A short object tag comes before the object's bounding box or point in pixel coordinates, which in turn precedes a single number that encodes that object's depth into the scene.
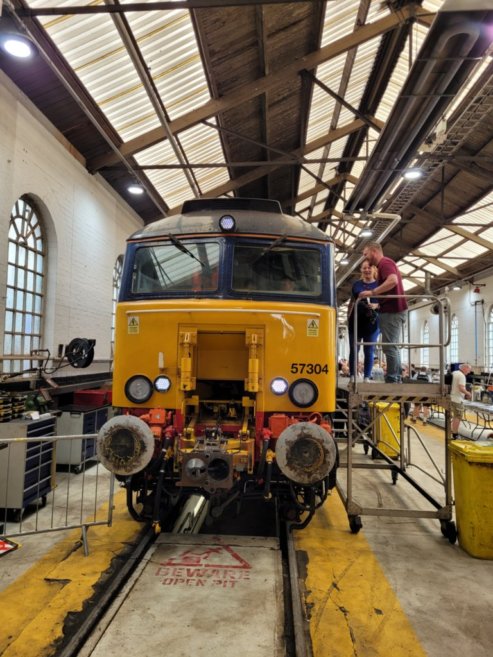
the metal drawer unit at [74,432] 7.25
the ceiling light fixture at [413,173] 8.00
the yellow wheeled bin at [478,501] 4.32
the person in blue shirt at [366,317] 5.59
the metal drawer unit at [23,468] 5.12
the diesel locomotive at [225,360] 3.86
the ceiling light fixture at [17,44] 5.51
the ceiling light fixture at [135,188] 11.28
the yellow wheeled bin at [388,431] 8.48
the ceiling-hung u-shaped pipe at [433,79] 4.09
